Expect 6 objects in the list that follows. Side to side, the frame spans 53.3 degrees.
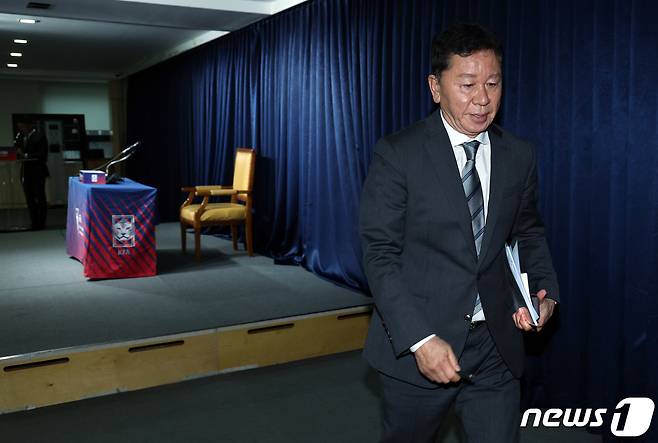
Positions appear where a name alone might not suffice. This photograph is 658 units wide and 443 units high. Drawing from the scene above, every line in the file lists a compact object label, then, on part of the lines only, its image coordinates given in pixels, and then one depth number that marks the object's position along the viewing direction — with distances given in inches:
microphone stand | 198.2
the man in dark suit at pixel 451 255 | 52.1
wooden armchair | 218.5
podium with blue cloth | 183.3
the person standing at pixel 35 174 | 309.0
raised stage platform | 121.6
